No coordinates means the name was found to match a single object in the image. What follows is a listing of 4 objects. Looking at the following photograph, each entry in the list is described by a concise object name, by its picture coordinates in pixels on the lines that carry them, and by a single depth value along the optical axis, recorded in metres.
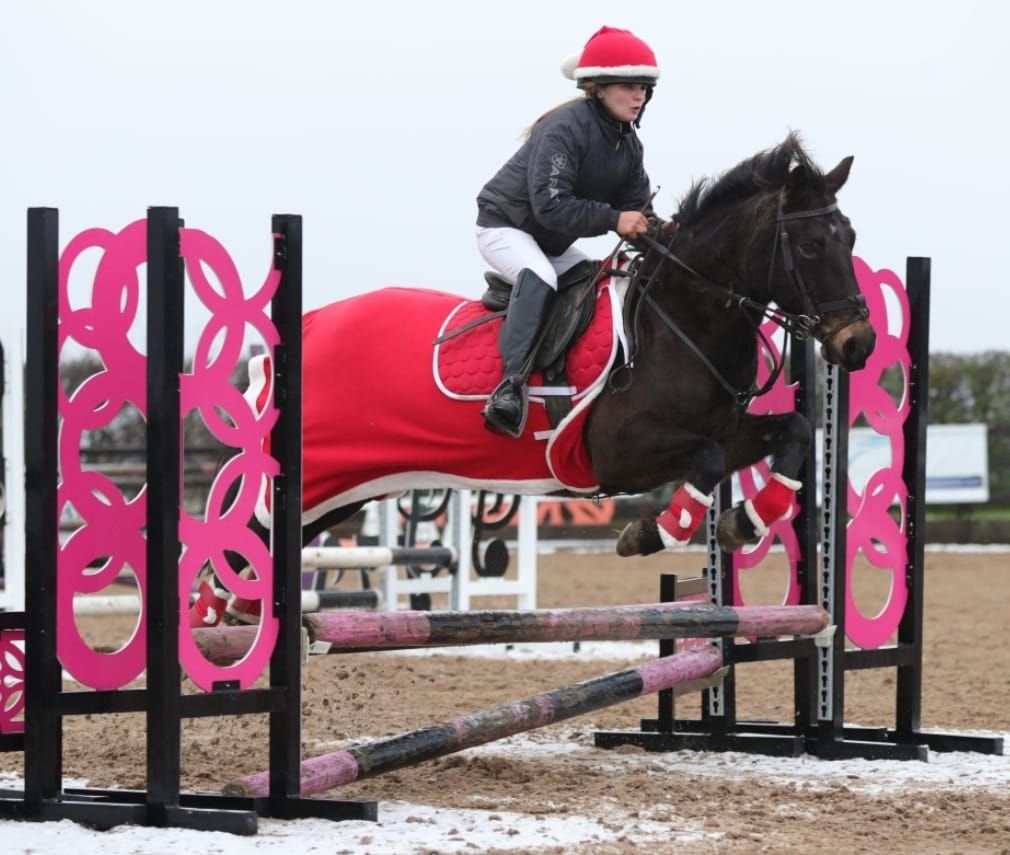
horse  9.53
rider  9.72
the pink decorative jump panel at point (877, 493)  10.85
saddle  9.87
